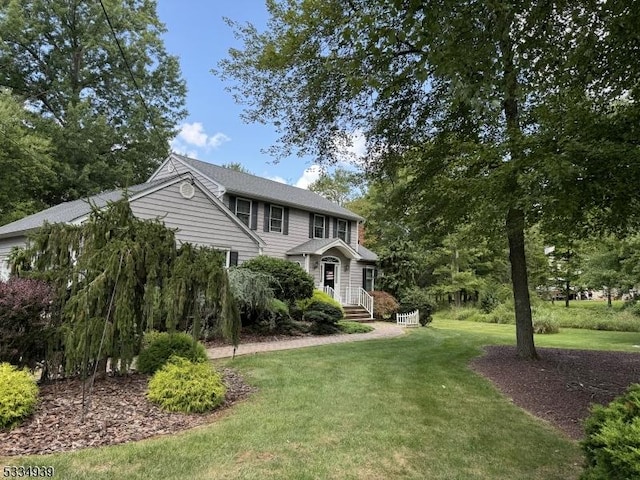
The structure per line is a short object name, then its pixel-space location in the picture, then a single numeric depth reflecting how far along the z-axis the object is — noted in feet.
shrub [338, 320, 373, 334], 47.70
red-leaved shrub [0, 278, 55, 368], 16.89
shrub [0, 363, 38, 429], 14.21
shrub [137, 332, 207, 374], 20.45
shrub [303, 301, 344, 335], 44.49
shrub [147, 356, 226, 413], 16.70
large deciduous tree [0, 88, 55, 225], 57.41
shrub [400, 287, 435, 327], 62.13
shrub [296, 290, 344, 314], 47.16
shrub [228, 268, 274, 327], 37.60
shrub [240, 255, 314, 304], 44.34
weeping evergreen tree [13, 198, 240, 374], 17.40
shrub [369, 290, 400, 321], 66.90
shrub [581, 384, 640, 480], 7.91
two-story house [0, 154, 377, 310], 43.27
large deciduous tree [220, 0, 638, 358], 12.80
